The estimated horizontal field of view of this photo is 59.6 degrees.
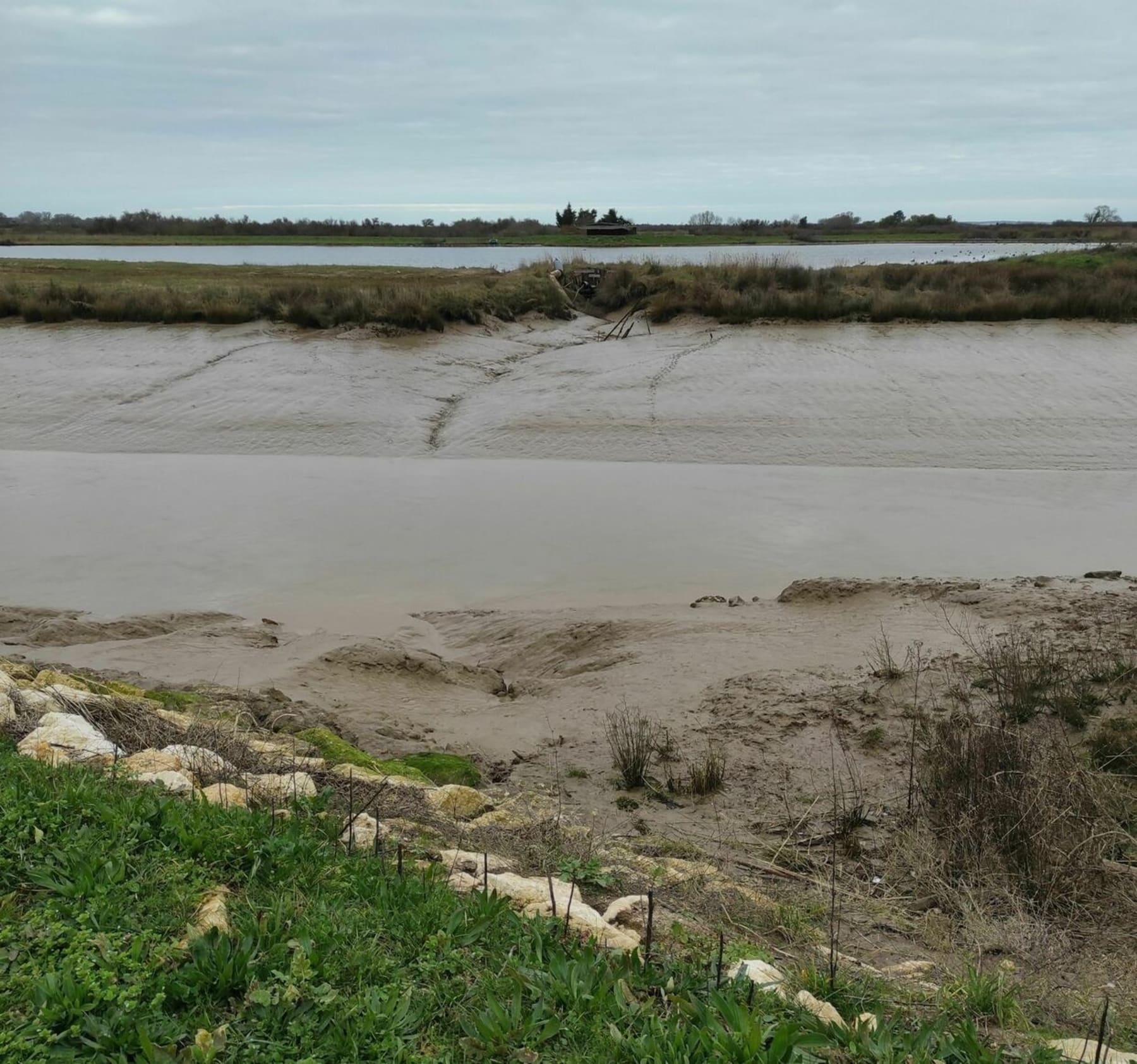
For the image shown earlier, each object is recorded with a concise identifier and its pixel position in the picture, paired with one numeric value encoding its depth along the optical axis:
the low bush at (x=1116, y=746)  5.42
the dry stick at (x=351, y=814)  4.00
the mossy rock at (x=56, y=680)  6.16
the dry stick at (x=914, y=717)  5.10
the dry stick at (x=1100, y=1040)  2.71
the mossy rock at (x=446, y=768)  5.73
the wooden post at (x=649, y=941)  3.24
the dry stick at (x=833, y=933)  3.25
